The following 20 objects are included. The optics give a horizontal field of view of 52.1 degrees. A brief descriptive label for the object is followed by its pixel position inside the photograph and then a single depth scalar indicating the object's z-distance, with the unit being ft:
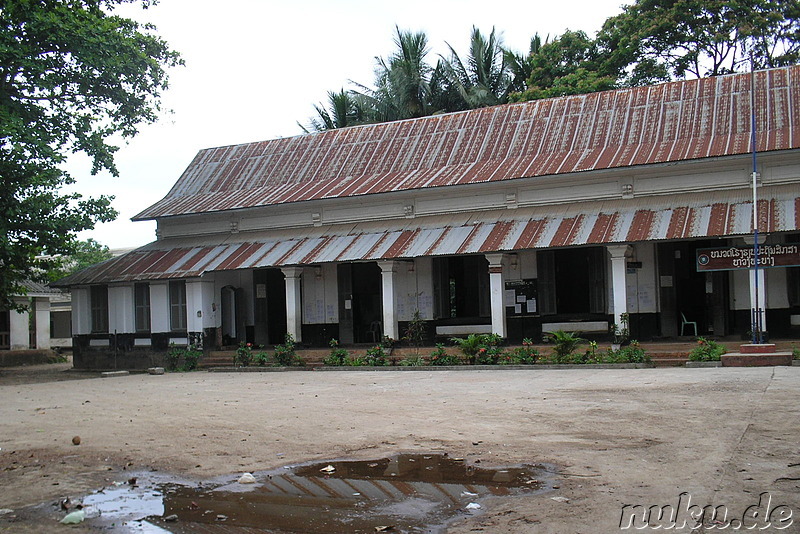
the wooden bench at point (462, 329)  72.95
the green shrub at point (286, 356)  70.18
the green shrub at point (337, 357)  67.05
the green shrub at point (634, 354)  56.29
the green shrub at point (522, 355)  59.93
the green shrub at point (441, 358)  62.95
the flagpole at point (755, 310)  53.52
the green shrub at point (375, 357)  66.03
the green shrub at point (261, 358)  70.33
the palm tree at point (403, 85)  135.03
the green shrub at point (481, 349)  61.21
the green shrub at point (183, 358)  73.56
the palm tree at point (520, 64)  127.65
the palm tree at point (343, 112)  138.21
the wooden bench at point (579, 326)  68.62
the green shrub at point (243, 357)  71.36
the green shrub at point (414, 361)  64.34
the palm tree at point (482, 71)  131.85
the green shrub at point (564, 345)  58.29
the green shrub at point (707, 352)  53.72
